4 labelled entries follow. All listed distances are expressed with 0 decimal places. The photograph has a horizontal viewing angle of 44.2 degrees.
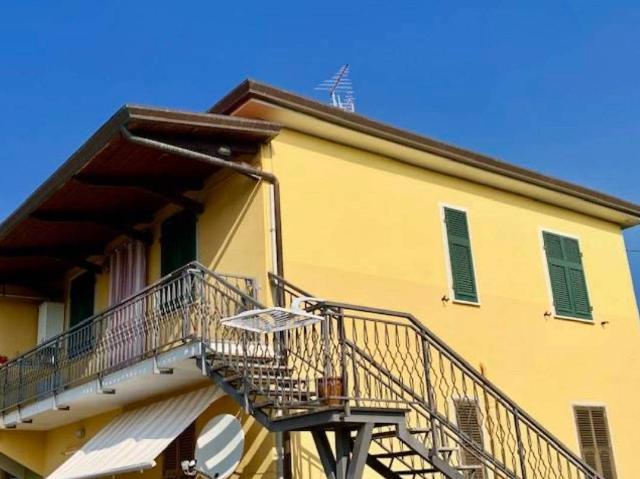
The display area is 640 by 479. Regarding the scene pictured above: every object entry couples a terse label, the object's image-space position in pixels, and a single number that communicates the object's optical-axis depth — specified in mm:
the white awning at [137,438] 10047
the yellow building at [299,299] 9445
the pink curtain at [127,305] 11797
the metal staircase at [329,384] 8445
